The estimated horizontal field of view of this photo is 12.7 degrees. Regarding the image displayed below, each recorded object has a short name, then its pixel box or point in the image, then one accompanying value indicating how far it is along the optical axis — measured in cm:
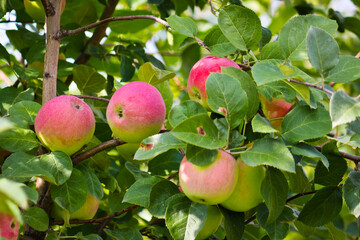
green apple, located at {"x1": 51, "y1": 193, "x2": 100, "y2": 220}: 191
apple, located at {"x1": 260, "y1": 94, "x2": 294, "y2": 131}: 181
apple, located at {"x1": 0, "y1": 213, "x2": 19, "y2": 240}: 173
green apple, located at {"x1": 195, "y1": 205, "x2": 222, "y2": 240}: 179
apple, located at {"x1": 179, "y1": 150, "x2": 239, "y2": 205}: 171
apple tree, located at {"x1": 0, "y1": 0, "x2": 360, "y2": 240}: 172
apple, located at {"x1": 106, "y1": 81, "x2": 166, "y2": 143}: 180
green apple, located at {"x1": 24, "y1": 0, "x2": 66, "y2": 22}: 205
